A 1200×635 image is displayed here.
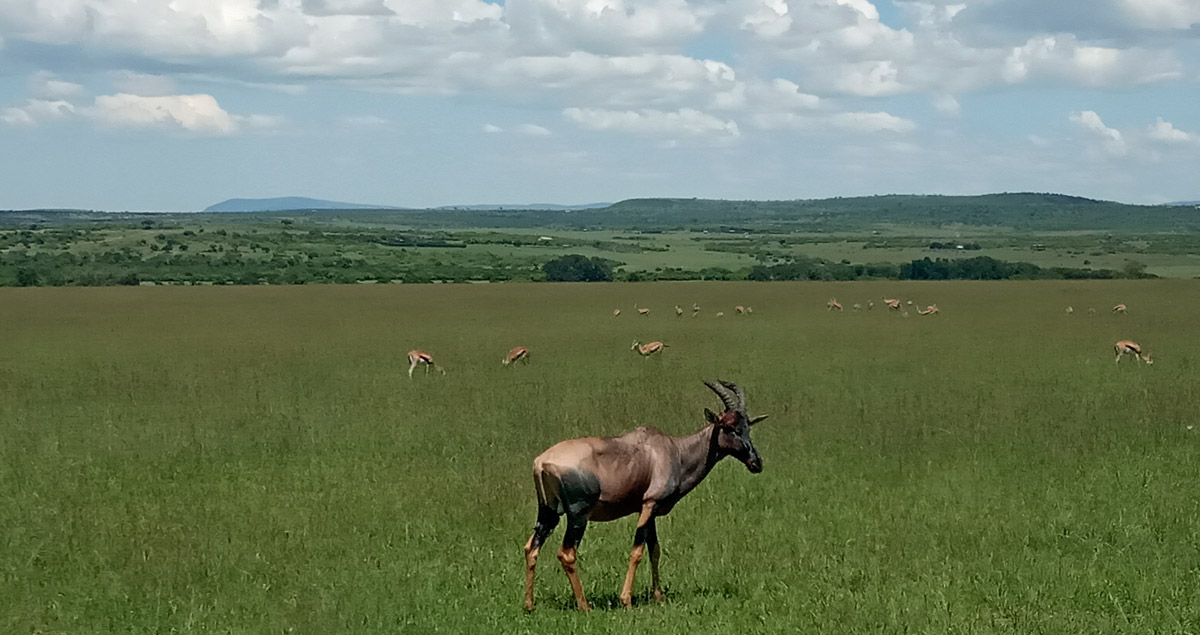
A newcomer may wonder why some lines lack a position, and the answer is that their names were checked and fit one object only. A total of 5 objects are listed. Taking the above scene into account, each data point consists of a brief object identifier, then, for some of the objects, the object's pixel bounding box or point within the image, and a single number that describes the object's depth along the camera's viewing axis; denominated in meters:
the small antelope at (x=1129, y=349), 31.97
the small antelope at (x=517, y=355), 32.44
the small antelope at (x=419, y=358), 30.64
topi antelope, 10.95
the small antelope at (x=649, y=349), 34.50
